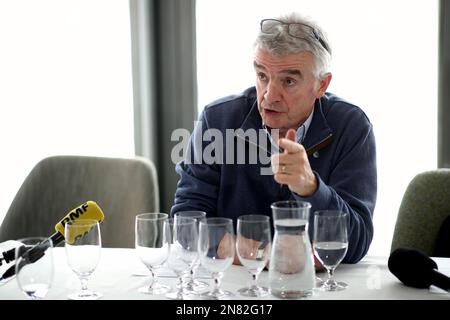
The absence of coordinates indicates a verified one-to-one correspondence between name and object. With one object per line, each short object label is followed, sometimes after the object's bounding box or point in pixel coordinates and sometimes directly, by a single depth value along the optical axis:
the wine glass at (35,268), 2.90
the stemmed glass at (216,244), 2.92
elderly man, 3.45
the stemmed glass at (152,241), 2.99
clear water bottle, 2.92
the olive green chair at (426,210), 3.57
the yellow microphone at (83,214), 3.16
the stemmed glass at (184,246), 2.97
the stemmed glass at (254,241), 2.93
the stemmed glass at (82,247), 2.98
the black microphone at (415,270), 2.97
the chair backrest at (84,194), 3.78
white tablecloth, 2.97
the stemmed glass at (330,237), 2.98
